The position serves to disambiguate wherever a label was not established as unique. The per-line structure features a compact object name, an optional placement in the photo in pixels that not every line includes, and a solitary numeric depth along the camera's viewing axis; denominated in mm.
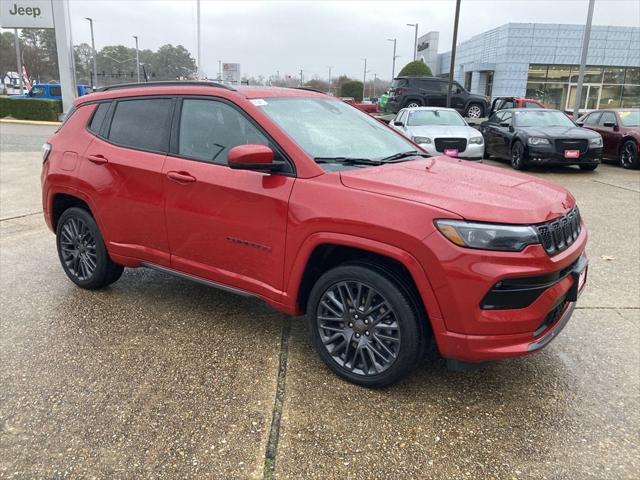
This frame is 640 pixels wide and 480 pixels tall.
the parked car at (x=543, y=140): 11336
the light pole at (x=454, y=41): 20953
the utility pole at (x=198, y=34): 29133
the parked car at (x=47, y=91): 34312
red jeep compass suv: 2609
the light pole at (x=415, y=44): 54325
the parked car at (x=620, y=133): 12695
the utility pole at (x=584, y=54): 19344
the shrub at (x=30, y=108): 27109
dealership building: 40250
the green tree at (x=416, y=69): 42594
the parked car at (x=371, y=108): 27188
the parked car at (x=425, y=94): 24578
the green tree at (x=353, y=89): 54656
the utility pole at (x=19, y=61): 33406
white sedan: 10406
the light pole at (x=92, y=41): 64631
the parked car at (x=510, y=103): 19359
